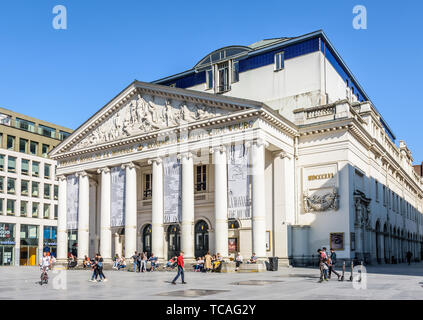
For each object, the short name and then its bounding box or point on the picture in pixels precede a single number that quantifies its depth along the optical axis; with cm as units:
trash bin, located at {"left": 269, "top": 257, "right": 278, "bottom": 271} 3306
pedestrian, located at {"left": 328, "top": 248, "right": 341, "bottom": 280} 2594
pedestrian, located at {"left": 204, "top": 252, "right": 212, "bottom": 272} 3272
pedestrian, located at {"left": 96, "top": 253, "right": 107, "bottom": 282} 2481
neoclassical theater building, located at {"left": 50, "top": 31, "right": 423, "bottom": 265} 3609
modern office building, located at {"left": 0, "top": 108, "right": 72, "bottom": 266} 6259
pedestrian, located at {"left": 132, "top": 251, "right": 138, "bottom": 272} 3562
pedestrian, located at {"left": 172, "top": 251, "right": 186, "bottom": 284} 2275
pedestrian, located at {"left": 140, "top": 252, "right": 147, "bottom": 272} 3484
